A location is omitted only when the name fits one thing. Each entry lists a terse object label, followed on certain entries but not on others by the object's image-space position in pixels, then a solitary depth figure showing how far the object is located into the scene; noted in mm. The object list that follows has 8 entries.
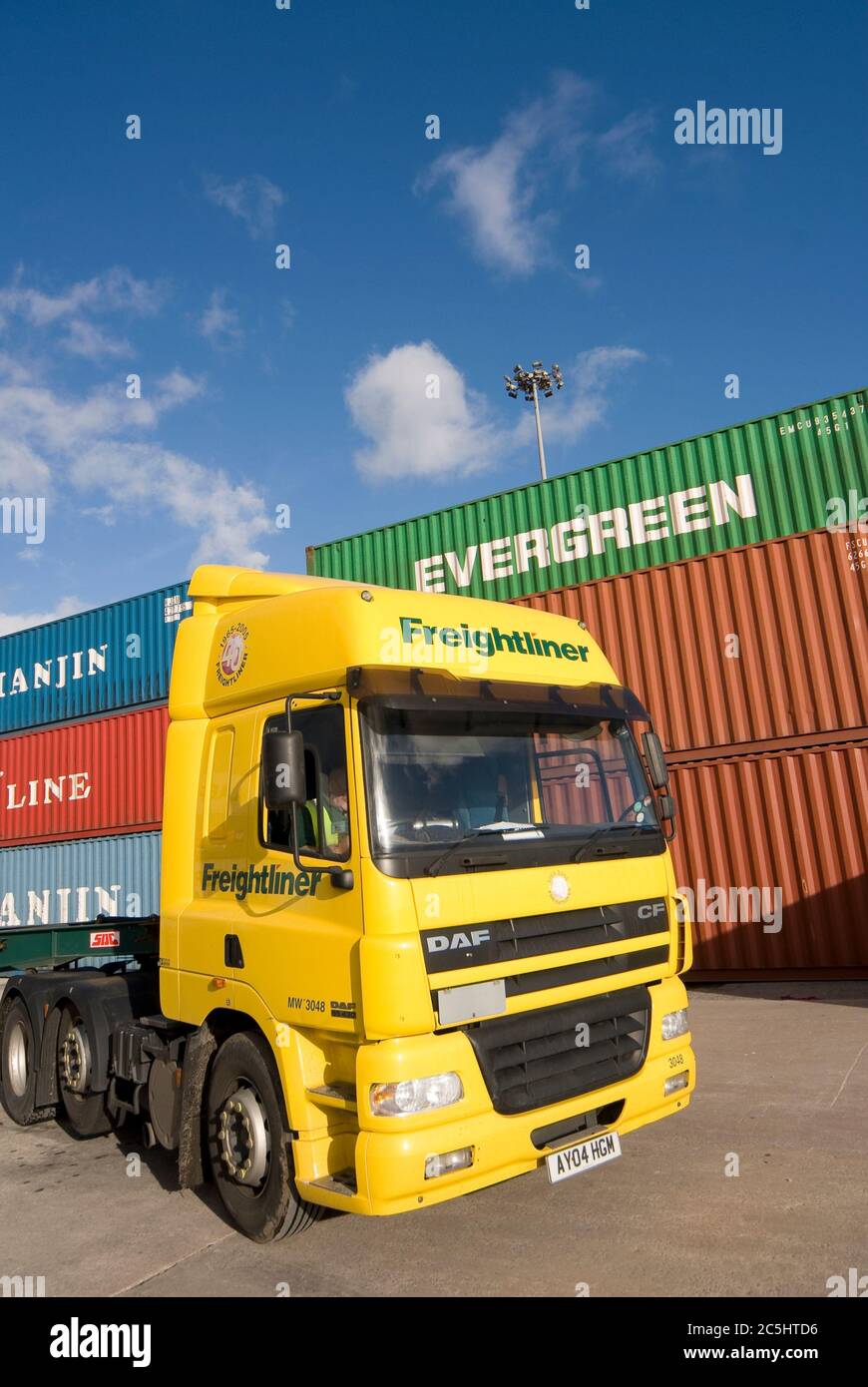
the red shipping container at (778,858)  9984
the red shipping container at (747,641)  10406
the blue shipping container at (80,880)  14914
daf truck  3607
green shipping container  11000
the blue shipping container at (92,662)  16047
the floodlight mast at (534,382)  40875
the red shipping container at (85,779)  15453
